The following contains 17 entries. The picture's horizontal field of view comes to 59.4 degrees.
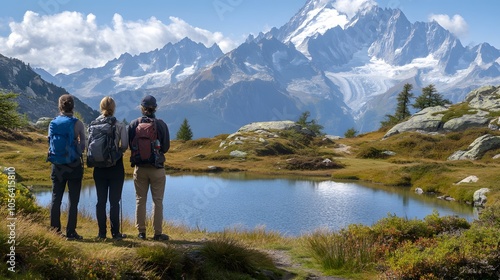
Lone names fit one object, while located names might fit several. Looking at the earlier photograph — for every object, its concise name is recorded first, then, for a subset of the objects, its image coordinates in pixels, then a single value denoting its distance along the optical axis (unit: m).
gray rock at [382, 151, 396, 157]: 77.88
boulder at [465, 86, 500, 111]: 97.32
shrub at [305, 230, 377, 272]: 11.66
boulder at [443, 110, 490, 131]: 86.38
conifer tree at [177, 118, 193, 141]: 123.52
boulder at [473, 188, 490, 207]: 37.03
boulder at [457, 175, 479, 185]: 43.89
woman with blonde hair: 10.98
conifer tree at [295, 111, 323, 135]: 133.00
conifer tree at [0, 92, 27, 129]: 21.63
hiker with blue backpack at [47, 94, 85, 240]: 10.95
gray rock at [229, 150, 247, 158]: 80.56
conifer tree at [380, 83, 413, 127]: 117.53
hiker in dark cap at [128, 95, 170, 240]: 11.61
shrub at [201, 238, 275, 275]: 10.31
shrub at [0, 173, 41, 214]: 12.93
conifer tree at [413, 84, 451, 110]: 118.89
